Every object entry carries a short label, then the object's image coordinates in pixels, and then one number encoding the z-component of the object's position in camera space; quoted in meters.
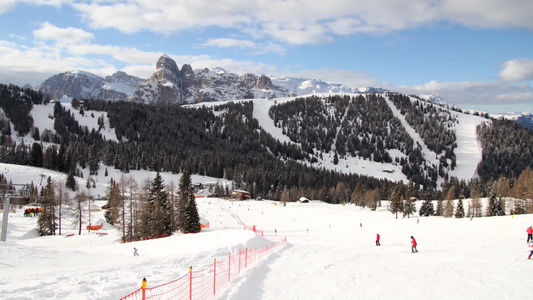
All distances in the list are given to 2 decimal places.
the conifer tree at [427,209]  80.62
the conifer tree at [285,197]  108.14
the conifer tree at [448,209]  79.69
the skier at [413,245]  28.52
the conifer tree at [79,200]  53.41
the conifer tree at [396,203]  79.31
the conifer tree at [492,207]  74.06
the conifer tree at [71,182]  99.38
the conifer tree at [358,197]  112.37
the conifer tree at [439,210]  83.39
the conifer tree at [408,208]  76.81
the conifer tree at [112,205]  47.99
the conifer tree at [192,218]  46.84
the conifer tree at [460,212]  74.68
